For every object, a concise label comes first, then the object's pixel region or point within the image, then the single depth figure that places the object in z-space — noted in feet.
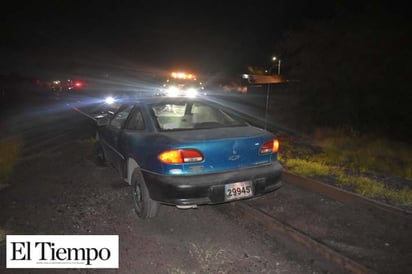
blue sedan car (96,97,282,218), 13.14
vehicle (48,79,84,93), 106.01
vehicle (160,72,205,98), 70.31
